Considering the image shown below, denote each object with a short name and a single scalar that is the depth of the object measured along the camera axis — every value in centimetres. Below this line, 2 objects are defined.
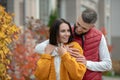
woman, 474
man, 497
